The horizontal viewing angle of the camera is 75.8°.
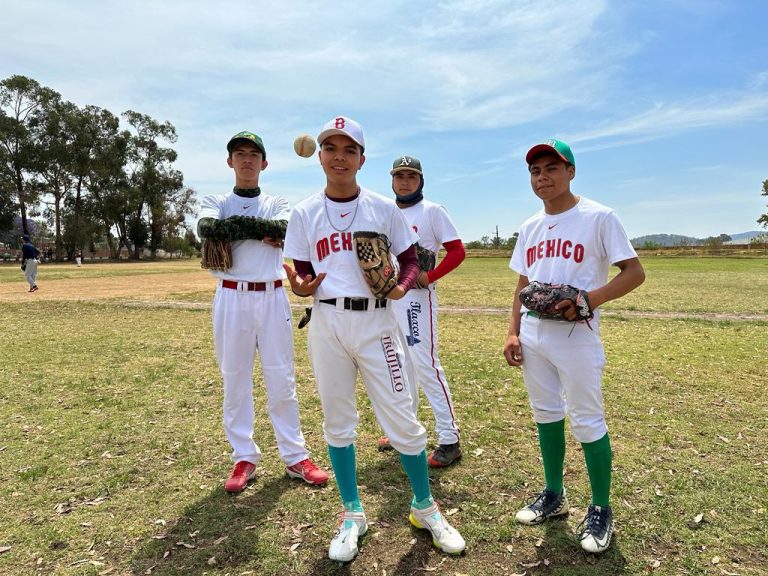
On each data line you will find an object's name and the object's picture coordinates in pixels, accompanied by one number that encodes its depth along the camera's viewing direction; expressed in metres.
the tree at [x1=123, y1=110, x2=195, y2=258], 64.36
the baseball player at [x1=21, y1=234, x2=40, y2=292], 20.67
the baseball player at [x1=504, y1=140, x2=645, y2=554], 2.94
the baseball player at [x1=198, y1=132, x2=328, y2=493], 3.93
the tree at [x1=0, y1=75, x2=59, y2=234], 50.75
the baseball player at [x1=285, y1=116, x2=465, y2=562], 2.95
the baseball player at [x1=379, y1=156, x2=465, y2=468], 4.27
